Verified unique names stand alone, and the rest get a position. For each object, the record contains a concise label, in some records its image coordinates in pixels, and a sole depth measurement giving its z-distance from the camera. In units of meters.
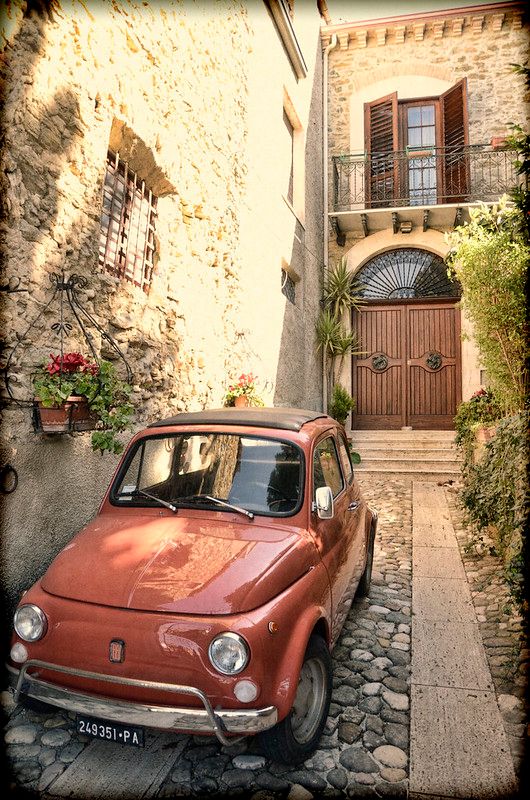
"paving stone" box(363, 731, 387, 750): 2.43
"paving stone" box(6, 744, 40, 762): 2.29
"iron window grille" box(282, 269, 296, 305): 9.62
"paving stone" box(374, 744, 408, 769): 2.30
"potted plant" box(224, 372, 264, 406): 6.39
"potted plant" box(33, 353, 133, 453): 3.15
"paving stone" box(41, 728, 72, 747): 2.38
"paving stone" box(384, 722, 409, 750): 2.45
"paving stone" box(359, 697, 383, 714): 2.71
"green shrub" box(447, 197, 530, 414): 5.39
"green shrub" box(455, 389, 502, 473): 7.29
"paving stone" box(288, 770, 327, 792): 2.14
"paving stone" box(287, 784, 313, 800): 2.08
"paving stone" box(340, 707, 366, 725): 2.63
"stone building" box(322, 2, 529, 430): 11.34
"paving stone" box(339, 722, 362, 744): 2.47
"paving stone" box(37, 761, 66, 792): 2.12
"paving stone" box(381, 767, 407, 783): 2.20
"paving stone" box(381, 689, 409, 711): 2.75
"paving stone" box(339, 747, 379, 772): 2.27
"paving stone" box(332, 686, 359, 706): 2.79
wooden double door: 11.55
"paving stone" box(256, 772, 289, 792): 2.13
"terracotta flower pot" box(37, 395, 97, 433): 3.15
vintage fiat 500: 1.96
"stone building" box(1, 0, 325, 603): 3.21
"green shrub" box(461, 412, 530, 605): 3.05
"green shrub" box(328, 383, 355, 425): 11.09
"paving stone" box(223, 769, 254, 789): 2.15
